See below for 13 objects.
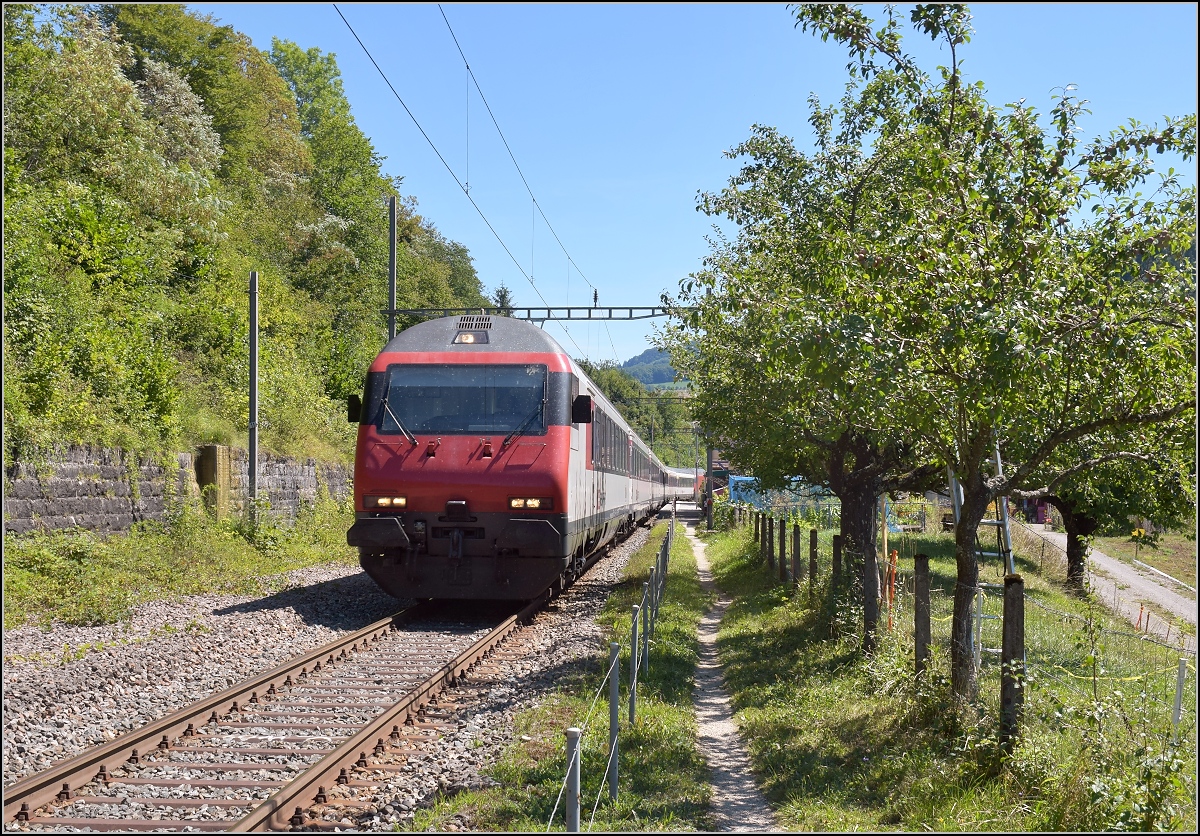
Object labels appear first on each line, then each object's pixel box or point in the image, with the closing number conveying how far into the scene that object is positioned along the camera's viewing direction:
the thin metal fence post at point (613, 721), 6.22
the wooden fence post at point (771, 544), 20.59
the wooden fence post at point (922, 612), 8.47
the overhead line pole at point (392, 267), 23.83
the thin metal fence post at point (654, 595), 11.94
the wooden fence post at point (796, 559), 16.05
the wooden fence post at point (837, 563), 13.05
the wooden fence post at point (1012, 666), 6.52
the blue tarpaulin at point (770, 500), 44.61
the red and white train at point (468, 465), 12.77
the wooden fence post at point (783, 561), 17.93
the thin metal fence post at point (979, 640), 8.19
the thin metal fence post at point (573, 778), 4.47
